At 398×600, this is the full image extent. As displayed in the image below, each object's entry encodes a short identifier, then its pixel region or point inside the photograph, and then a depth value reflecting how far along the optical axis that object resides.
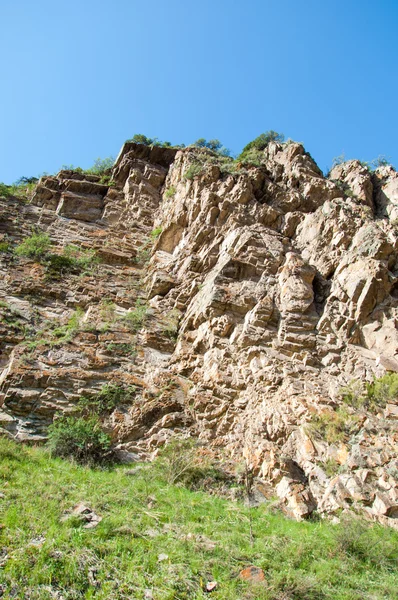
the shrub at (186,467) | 8.16
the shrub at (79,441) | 8.59
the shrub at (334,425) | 8.21
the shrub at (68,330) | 11.44
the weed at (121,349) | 11.64
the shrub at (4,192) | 17.81
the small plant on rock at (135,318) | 12.78
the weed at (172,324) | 12.73
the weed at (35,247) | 14.72
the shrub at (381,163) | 20.88
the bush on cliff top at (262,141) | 23.82
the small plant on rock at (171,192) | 18.94
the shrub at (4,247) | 14.54
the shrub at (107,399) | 9.90
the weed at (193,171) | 17.99
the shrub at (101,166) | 22.69
